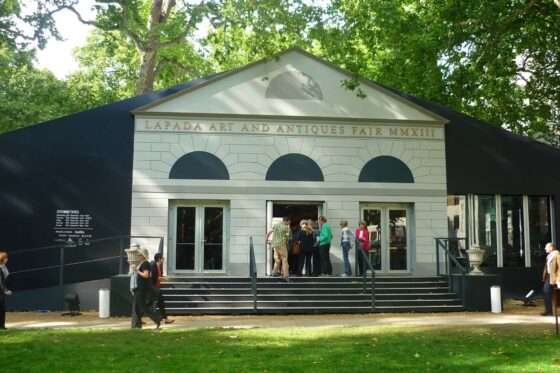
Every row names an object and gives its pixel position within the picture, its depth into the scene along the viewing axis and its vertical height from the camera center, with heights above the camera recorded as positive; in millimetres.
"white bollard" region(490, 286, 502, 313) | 16047 -1025
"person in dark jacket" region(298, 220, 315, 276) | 17484 +374
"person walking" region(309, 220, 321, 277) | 17734 -65
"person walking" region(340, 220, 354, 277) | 17734 +373
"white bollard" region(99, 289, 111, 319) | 15109 -1086
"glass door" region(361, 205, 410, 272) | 19438 +642
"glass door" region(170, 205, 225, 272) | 18656 +520
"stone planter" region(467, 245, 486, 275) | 16906 +27
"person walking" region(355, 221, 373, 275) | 17656 +549
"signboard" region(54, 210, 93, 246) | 17844 +761
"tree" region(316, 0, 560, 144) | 19781 +6959
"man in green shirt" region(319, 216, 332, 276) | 17438 +297
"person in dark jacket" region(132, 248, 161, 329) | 12281 -752
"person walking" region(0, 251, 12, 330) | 12336 -609
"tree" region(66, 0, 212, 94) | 22122 +8679
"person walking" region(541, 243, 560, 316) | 14156 -280
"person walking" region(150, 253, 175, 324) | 12633 -597
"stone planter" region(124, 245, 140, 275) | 12422 -38
